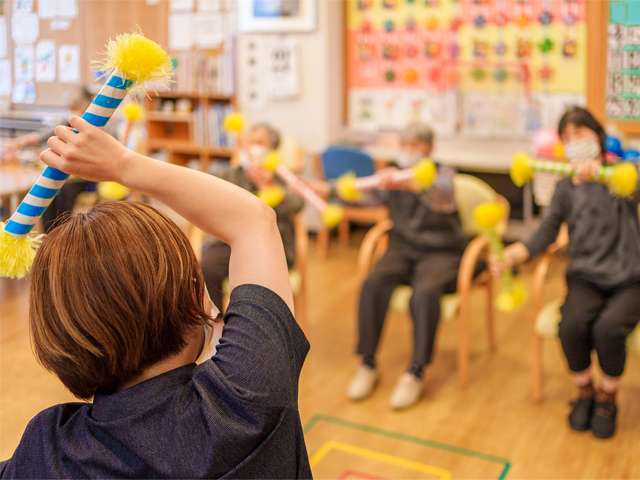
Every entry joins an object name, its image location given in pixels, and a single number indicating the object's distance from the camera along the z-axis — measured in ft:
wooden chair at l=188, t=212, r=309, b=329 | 9.48
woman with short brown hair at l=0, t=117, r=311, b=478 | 2.29
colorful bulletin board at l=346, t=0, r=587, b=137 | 13.94
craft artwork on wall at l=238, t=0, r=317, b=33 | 15.66
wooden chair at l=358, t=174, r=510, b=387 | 8.67
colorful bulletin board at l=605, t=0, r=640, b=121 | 12.42
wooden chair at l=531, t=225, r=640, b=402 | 7.99
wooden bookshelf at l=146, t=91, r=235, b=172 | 17.84
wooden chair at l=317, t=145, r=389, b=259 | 13.89
